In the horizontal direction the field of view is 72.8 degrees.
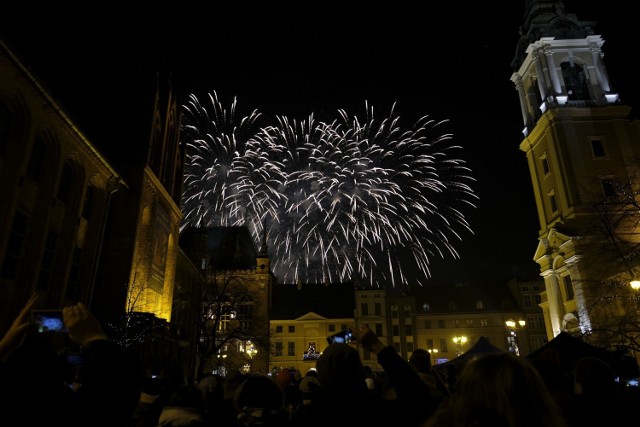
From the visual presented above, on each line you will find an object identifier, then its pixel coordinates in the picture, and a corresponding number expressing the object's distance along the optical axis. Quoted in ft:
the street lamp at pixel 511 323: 81.89
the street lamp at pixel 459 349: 215.26
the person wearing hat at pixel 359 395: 8.68
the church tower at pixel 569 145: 107.04
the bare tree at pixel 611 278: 69.62
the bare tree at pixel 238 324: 120.98
